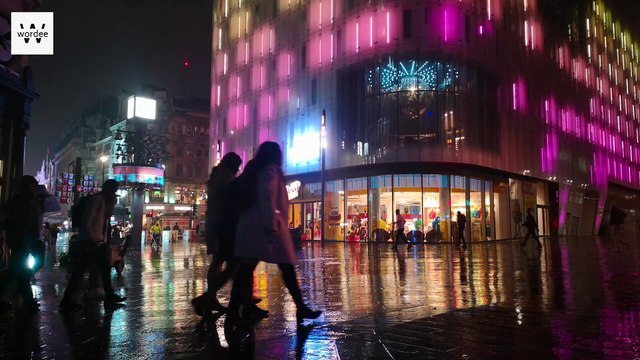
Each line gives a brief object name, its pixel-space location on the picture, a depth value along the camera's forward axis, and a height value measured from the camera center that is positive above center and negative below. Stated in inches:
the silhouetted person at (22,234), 255.9 -6.0
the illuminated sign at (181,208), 2930.4 +77.7
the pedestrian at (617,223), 698.8 -13.4
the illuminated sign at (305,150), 1395.7 +208.0
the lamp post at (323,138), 1216.7 +214.2
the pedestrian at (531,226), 797.9 -18.3
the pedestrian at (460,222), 951.2 -11.7
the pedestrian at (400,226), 908.0 -16.8
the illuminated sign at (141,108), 1195.3 +285.1
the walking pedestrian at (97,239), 260.4 -9.4
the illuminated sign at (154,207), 2866.1 +84.6
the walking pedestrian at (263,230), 204.4 -4.5
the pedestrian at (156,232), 1140.3 -26.9
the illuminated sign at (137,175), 1076.5 +105.3
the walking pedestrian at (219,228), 228.8 -3.9
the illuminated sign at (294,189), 1346.0 +86.4
